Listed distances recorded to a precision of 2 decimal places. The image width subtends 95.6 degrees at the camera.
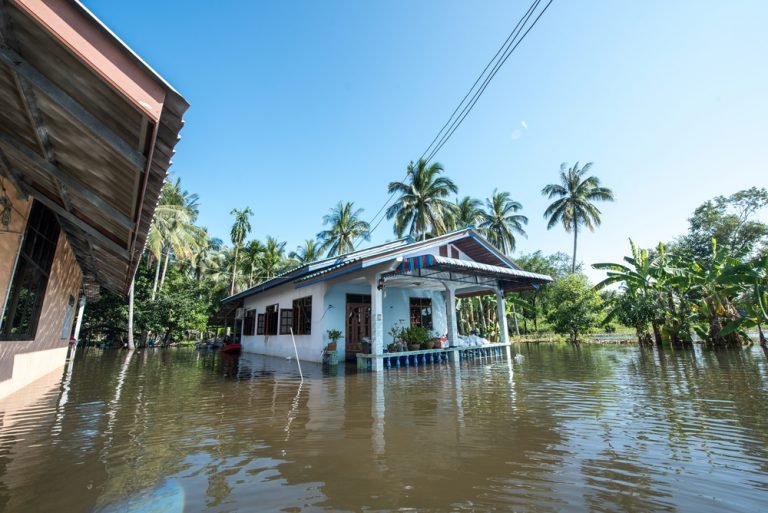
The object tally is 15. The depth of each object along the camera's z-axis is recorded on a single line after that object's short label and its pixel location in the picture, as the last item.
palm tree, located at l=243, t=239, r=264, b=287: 33.88
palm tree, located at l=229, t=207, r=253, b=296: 33.00
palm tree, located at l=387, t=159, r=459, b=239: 25.83
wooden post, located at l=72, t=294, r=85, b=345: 15.77
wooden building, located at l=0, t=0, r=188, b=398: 2.70
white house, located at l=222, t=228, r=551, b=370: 11.09
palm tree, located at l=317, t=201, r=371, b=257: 32.59
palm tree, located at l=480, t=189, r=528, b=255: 32.44
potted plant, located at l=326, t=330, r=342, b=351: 12.97
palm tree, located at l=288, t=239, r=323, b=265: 35.44
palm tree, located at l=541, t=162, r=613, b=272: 30.83
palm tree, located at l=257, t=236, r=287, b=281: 35.03
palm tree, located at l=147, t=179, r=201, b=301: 22.70
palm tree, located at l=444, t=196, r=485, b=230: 31.34
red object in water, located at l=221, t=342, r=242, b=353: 20.00
